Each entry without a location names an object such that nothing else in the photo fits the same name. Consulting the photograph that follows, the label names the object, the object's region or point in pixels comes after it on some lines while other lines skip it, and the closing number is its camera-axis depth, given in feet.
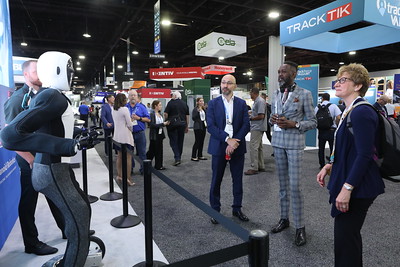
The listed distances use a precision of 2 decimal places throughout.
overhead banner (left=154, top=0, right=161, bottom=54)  24.06
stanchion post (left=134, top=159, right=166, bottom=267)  6.58
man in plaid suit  8.00
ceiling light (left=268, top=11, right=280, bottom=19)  29.51
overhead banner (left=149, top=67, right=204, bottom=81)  49.19
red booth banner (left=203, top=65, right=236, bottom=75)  48.43
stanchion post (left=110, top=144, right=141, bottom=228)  9.51
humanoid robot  4.51
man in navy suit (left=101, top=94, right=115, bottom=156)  20.07
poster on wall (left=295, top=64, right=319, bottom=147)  25.29
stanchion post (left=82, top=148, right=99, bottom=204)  11.03
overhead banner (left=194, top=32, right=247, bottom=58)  29.96
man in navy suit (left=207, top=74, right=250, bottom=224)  9.25
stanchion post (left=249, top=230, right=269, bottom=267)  2.86
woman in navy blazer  4.60
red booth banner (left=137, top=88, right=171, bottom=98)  51.30
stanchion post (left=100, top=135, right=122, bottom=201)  11.43
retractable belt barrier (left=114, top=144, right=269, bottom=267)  2.81
